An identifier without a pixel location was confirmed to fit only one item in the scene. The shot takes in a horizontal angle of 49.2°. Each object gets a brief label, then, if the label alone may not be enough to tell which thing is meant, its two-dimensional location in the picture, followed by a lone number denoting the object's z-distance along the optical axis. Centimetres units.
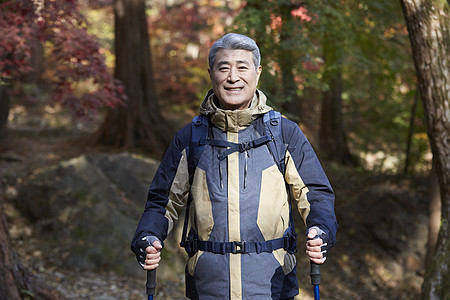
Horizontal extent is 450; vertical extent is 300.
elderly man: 230
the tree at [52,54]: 408
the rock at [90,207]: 612
